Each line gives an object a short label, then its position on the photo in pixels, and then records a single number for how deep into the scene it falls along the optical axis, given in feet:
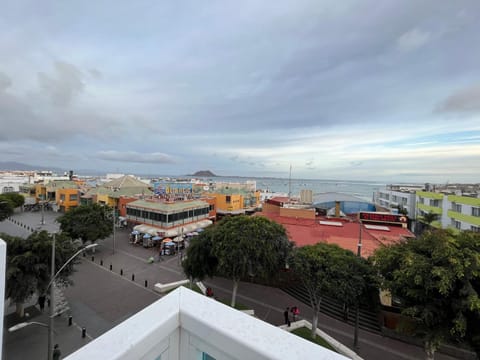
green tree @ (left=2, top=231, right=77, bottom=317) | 42.42
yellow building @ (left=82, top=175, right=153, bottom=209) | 150.00
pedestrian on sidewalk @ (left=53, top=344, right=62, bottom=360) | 37.58
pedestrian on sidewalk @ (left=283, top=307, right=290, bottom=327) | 51.01
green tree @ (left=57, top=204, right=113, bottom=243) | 84.76
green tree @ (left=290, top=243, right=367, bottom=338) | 40.86
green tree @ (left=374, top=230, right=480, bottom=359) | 29.30
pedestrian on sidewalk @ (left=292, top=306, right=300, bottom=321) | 53.07
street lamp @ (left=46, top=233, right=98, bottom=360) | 31.11
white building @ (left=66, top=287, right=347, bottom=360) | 6.48
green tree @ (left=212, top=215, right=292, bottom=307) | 49.96
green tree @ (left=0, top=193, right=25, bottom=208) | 154.92
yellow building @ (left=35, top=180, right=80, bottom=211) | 173.06
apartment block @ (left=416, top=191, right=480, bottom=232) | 96.48
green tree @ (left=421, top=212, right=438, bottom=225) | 116.43
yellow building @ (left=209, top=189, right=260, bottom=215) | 154.71
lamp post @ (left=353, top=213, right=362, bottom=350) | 44.81
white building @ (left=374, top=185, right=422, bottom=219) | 156.97
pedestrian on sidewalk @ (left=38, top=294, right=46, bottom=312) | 51.47
